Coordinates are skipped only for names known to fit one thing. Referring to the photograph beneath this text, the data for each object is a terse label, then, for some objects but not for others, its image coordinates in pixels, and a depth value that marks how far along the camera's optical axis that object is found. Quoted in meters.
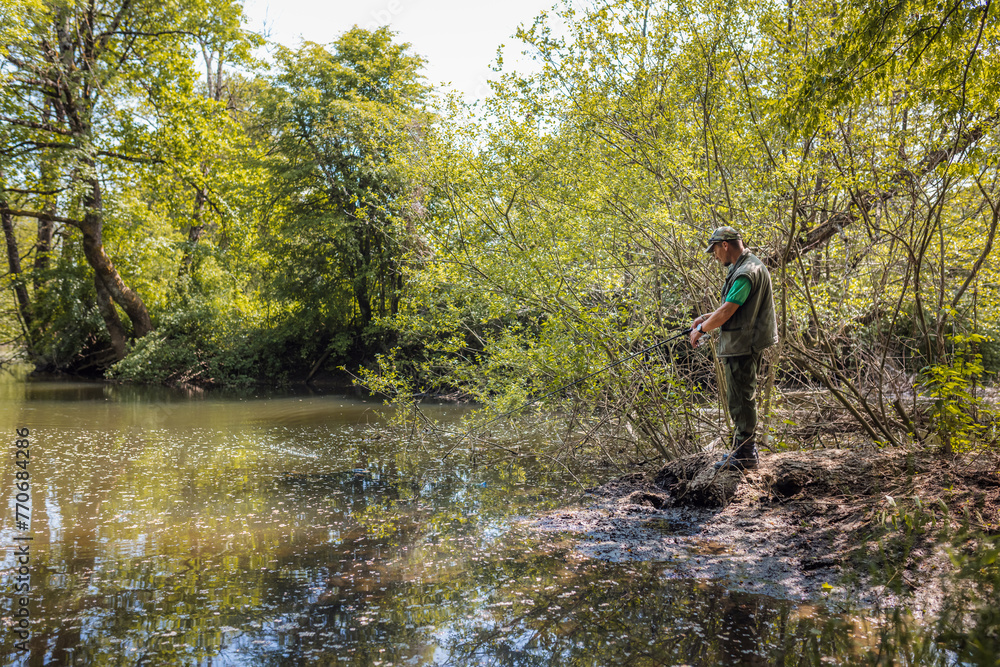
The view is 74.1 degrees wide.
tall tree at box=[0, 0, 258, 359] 16.12
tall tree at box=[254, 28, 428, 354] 20.34
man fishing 5.03
